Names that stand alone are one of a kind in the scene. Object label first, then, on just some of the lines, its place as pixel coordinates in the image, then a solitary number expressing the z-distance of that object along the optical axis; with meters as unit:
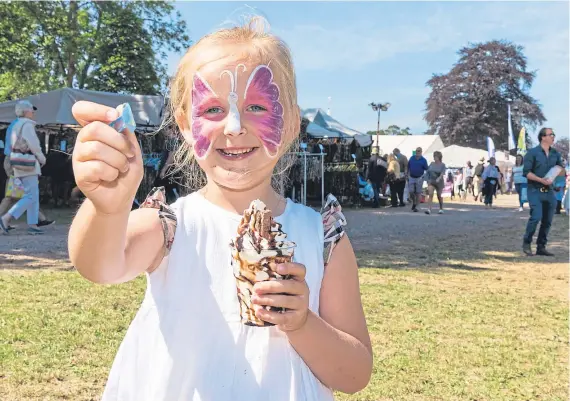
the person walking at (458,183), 28.61
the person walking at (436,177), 15.13
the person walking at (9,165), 8.39
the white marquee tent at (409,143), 39.97
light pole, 29.17
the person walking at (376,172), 17.45
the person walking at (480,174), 23.55
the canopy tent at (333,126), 17.06
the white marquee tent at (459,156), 36.97
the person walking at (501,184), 32.75
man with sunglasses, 8.42
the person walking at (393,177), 17.59
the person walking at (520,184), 16.47
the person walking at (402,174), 18.26
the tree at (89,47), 27.31
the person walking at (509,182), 36.41
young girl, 1.42
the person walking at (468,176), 28.36
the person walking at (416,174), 15.44
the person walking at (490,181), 19.50
